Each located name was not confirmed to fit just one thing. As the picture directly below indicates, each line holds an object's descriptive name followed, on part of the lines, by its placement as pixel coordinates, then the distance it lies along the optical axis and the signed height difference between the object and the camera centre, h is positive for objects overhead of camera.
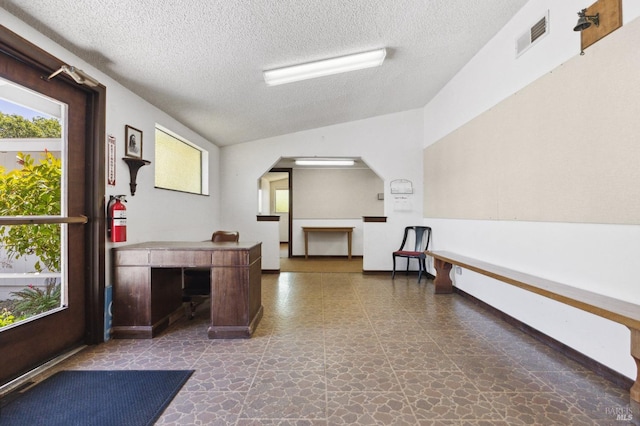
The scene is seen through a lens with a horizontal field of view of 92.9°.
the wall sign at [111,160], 2.83 +0.51
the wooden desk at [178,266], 2.87 -0.67
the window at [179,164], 4.04 +0.77
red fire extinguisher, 2.80 -0.05
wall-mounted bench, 1.69 -0.59
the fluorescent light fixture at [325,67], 3.32 +1.65
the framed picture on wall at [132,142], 3.07 +0.75
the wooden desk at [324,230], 7.89 -0.43
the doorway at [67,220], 2.07 -0.04
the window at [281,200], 10.91 +0.49
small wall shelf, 3.08 +0.46
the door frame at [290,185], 8.02 +0.76
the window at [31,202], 2.12 +0.10
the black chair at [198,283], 3.53 -0.85
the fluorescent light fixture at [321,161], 6.56 +1.27
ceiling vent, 2.73 +1.69
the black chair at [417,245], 5.27 -0.60
